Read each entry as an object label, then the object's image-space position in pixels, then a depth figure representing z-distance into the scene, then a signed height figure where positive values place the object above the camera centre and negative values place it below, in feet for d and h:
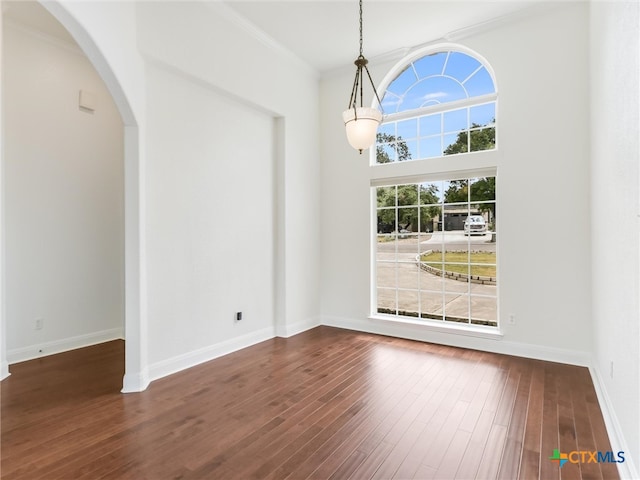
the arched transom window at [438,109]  13.99 +5.51
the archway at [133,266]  9.98 -0.77
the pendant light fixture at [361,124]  9.69 +3.21
